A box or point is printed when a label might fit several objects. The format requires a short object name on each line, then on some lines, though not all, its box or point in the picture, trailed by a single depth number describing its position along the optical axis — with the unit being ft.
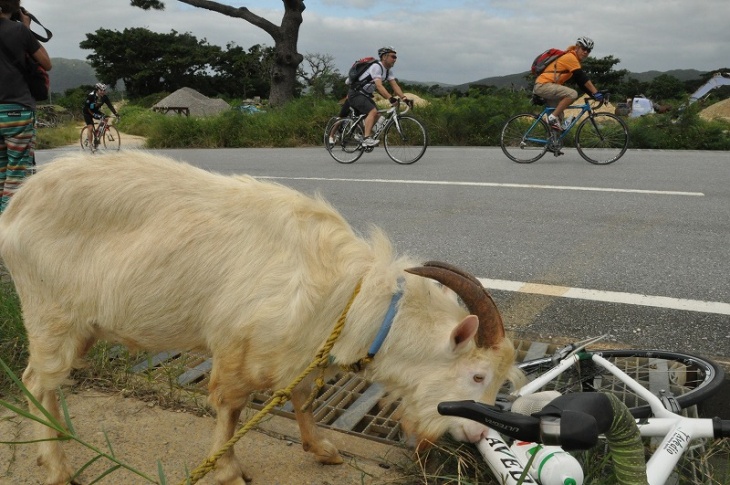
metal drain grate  9.59
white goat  7.61
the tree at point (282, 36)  74.38
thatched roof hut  118.62
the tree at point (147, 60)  184.34
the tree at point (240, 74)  181.37
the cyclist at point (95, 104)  59.62
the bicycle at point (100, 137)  61.16
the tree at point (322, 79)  82.38
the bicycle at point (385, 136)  39.55
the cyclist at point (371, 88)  39.63
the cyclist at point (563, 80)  36.68
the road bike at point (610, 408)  5.11
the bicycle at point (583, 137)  37.63
